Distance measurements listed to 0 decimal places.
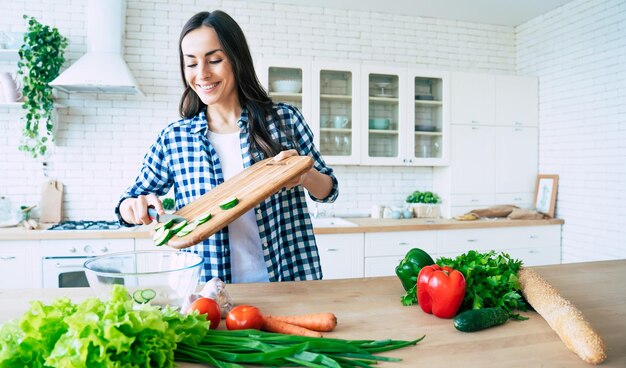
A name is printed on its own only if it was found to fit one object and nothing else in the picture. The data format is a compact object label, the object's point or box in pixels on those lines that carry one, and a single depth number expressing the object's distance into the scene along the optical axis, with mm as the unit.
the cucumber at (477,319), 1206
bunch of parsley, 1355
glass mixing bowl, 1062
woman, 1715
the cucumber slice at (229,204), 1302
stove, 3471
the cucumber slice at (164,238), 1279
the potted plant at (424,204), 4488
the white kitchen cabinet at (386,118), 4289
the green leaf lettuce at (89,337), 797
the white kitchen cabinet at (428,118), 4375
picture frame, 4469
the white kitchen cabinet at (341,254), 3742
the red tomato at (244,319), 1160
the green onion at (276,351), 984
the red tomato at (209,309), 1148
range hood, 3475
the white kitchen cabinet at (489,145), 4477
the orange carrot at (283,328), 1136
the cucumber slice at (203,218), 1277
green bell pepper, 1474
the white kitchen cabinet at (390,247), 3861
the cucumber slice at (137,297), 1062
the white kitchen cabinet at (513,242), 4090
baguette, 1058
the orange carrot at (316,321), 1185
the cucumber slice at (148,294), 1072
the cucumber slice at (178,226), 1313
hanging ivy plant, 3545
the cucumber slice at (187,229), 1264
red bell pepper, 1294
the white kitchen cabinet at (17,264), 3256
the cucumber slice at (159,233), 1311
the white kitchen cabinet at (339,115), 4184
